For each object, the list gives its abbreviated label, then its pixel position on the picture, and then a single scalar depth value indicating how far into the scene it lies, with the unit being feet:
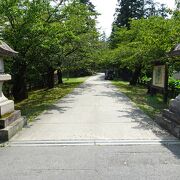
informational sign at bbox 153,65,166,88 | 36.35
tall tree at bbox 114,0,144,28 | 101.03
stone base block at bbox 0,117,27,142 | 16.88
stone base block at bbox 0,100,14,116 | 18.42
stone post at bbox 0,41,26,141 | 17.13
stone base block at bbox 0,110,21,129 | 17.34
